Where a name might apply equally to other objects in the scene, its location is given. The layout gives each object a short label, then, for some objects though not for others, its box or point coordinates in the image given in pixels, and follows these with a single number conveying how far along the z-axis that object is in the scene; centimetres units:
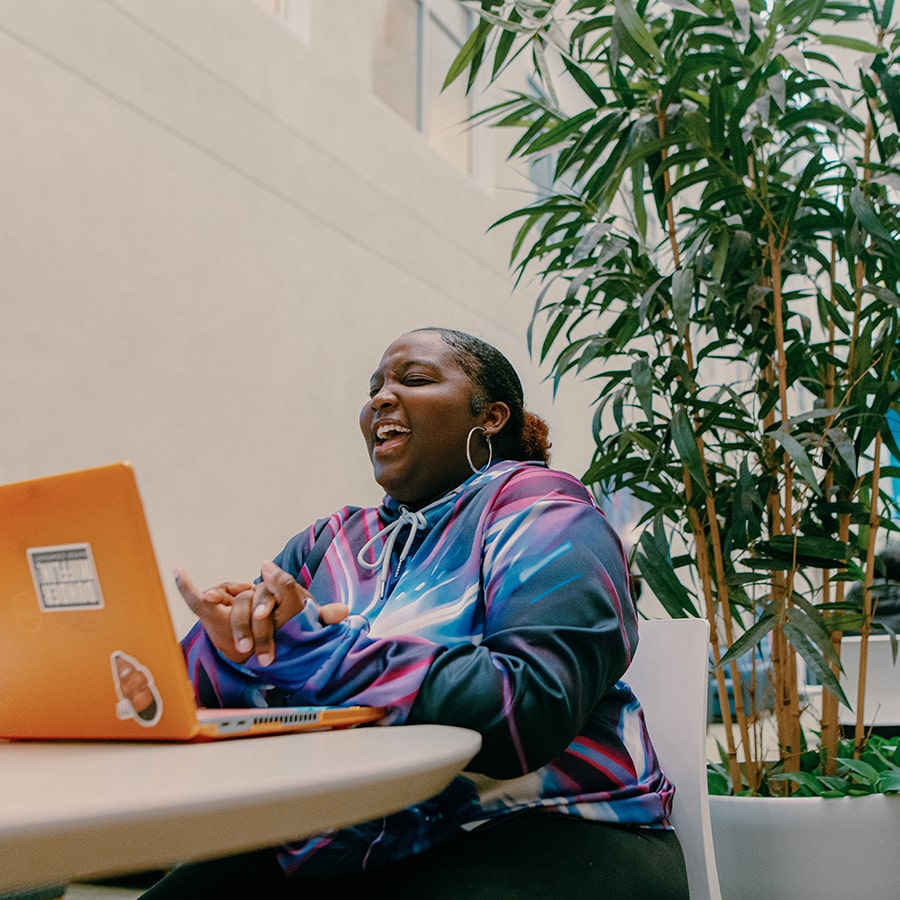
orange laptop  69
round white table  47
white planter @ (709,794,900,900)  167
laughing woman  89
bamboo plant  184
